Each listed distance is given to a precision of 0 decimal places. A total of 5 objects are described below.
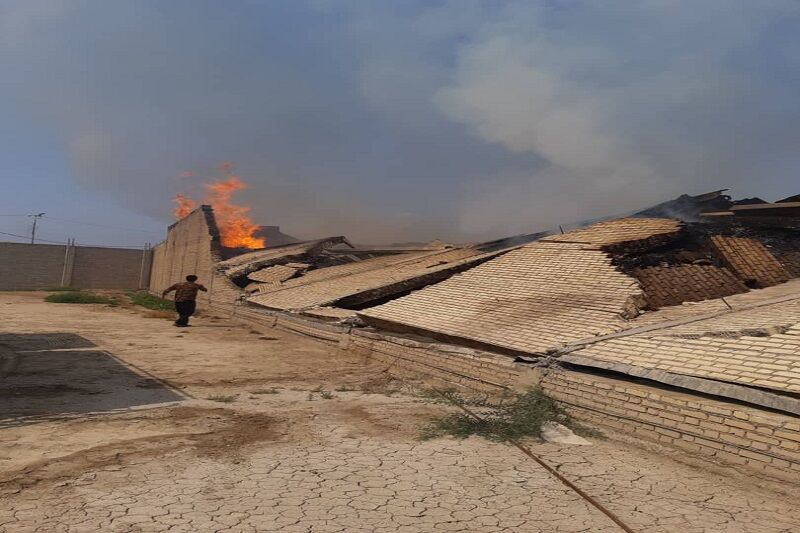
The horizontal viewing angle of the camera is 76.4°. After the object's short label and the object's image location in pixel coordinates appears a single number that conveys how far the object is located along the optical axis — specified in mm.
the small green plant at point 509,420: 4875
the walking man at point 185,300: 13773
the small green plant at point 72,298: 19891
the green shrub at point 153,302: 19769
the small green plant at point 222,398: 5975
